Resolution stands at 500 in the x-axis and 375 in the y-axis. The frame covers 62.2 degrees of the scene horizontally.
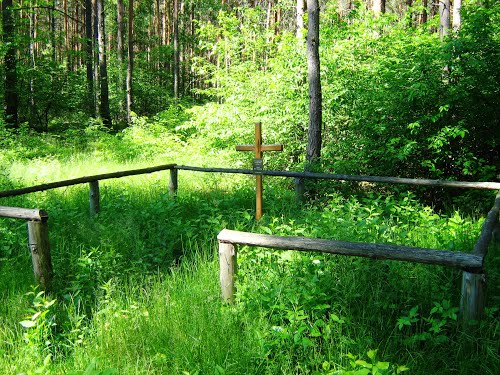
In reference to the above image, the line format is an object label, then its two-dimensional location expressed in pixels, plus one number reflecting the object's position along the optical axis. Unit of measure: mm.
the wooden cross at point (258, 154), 6678
